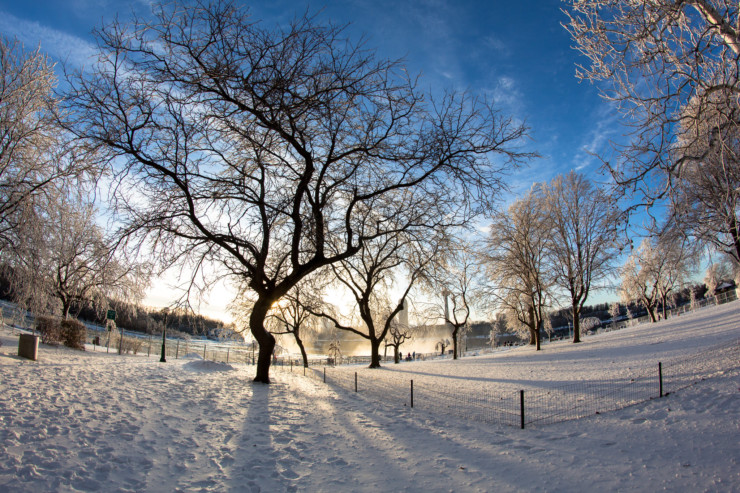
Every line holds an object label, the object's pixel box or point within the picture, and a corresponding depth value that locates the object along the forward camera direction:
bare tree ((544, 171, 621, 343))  26.55
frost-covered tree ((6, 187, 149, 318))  11.16
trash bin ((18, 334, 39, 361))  12.74
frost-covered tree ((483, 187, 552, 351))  26.92
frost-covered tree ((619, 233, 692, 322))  36.59
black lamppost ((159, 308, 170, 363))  20.75
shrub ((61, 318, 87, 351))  19.69
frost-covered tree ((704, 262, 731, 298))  38.12
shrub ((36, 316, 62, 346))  18.58
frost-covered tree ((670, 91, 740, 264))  5.34
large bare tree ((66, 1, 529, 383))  7.52
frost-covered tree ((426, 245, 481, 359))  22.09
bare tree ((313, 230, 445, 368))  22.11
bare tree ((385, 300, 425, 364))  40.22
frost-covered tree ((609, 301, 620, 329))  59.03
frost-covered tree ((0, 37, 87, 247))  11.35
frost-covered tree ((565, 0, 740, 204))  4.99
